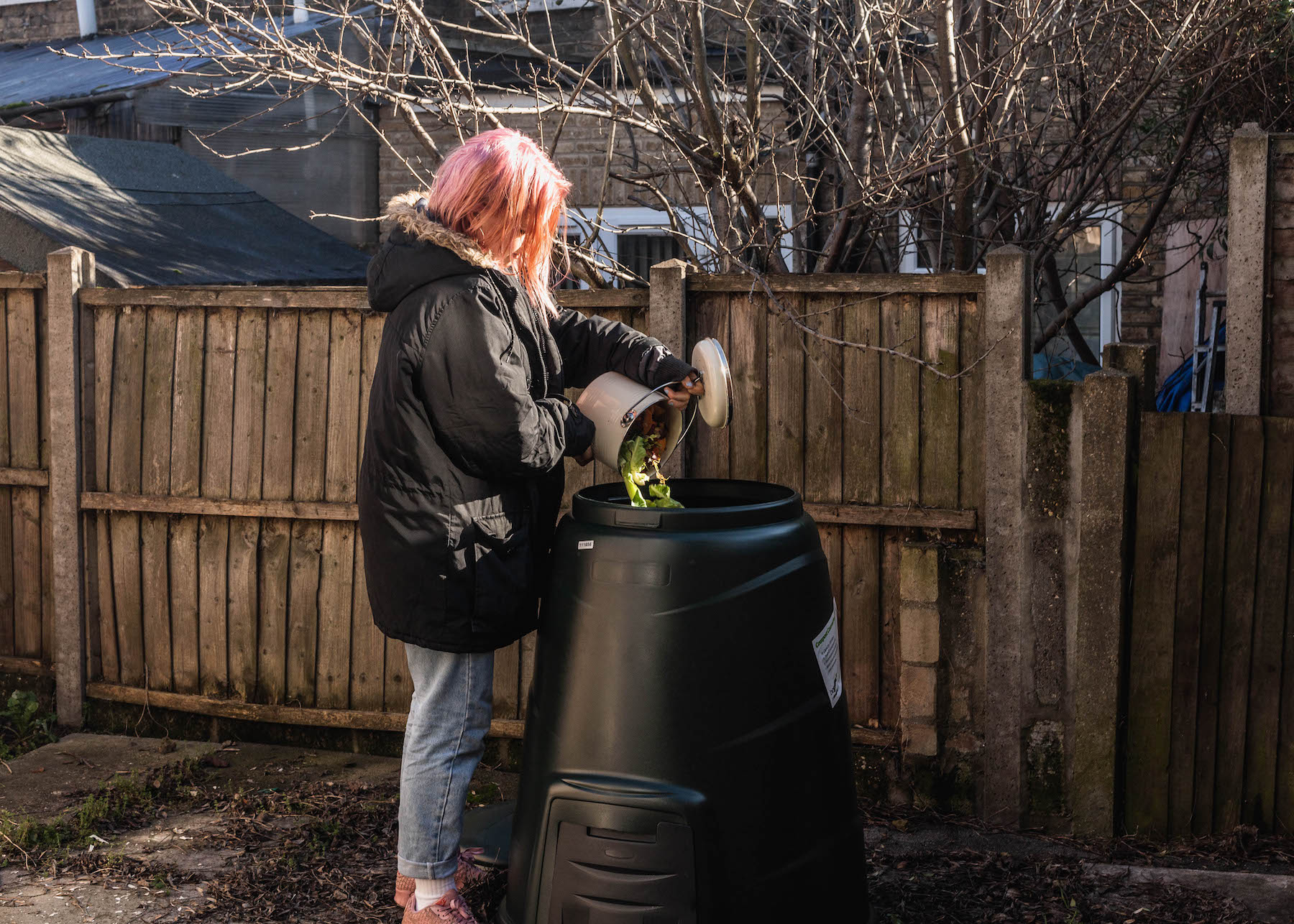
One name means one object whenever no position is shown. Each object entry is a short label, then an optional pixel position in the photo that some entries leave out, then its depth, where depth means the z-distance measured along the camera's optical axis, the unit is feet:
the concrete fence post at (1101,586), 11.96
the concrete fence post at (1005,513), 12.28
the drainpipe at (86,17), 38.37
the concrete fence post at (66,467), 15.24
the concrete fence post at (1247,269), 11.98
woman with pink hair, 9.37
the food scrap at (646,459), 10.15
